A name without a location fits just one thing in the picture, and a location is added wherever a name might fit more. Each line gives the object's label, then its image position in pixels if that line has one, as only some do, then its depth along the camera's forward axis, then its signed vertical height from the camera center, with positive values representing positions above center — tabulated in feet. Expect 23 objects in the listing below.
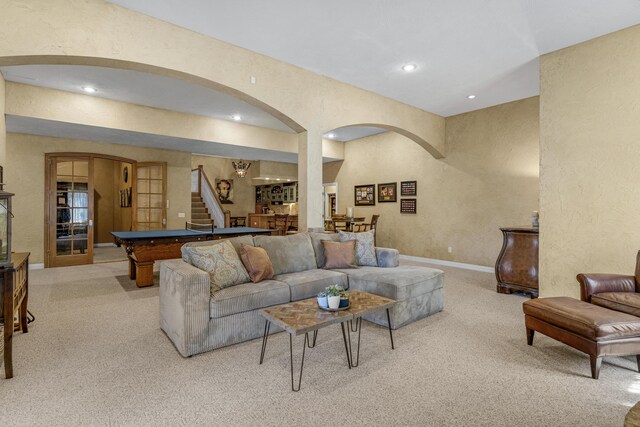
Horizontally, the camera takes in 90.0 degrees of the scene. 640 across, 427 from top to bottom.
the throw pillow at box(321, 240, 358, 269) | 13.25 -1.78
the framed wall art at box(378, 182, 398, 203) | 26.61 +1.69
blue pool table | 15.62 -1.75
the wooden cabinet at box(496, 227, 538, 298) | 15.11 -2.41
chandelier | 36.06 +4.98
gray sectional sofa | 8.98 -2.57
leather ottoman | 7.61 -2.87
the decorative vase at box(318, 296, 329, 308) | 8.21 -2.33
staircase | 32.16 -0.04
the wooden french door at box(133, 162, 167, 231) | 25.79 +1.20
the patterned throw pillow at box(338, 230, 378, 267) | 13.99 -1.55
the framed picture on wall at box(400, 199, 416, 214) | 25.31 +0.50
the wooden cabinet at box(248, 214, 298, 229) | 33.53 -0.97
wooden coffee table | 7.23 -2.53
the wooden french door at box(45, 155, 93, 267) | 22.15 -0.04
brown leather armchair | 9.29 -2.24
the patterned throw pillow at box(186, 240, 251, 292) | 10.05 -1.71
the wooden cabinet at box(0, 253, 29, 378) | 7.61 -2.35
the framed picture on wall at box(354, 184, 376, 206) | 28.37 +1.53
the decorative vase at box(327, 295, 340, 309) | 8.13 -2.27
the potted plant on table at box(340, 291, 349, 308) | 8.34 -2.32
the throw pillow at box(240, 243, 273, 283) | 10.94 -1.79
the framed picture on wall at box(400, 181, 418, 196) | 25.22 +1.93
